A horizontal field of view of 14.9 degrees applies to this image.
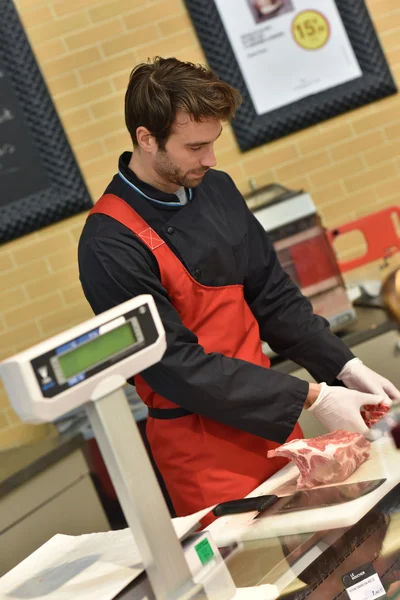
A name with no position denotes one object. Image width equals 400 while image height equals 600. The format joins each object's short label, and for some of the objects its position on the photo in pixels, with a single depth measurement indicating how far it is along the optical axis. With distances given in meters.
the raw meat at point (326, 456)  2.80
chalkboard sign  4.81
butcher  3.05
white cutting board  2.60
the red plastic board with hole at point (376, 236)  4.64
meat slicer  4.42
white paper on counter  2.44
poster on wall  4.98
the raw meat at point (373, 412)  3.14
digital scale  2.32
